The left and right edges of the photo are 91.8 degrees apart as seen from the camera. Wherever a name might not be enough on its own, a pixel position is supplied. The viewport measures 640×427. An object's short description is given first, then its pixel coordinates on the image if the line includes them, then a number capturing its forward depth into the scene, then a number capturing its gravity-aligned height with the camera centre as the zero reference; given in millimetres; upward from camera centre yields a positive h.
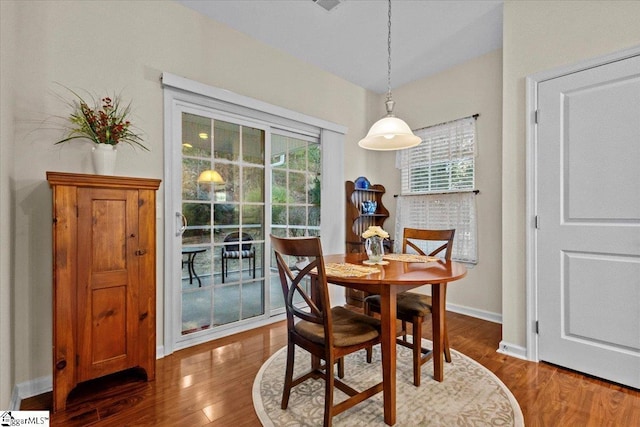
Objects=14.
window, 3528 +377
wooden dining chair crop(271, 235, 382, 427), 1542 -628
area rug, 1682 -1116
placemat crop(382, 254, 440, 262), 2316 -337
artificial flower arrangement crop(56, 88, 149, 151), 2047 +630
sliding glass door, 2748 -3
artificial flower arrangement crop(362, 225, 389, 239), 2097 -125
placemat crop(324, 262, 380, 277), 1764 -338
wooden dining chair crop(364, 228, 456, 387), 2016 -653
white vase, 1987 +360
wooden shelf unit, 3867 -74
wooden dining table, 1625 -397
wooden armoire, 1786 -389
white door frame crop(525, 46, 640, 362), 2434 +13
